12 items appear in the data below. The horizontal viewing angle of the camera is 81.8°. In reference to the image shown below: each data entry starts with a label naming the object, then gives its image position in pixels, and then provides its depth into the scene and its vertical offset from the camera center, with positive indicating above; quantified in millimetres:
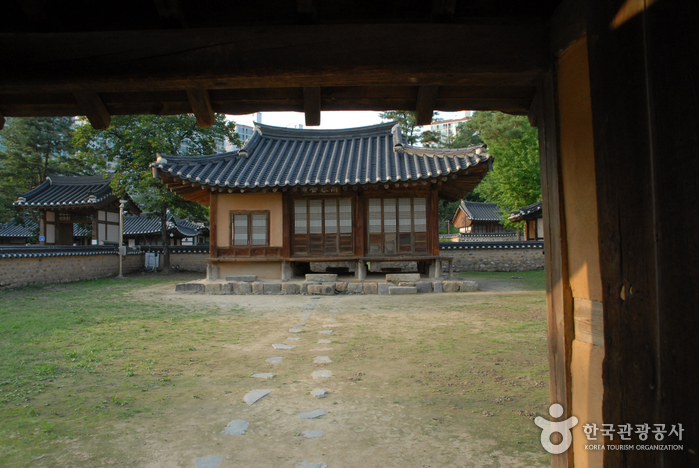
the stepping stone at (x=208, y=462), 2836 -1521
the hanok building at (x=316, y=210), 13555 +1272
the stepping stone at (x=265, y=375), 4773 -1527
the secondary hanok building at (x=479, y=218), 39562 +2563
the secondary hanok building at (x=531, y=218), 20125 +1269
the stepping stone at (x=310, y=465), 2842 -1542
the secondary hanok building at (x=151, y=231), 31281 +1512
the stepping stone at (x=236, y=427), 3354 -1525
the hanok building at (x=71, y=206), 19859 +2295
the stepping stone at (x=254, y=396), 4027 -1522
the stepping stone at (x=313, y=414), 3650 -1536
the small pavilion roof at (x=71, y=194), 19734 +2914
